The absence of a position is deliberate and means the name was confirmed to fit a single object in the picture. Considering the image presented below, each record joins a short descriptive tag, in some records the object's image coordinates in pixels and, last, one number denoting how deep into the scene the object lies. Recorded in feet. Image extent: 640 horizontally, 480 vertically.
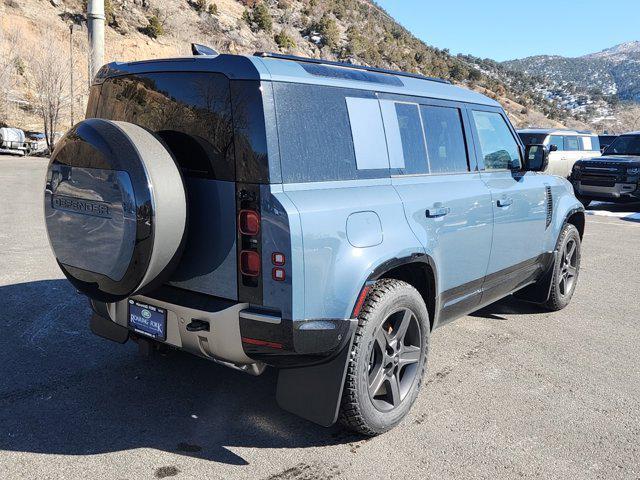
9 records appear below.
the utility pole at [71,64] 92.68
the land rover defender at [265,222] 8.78
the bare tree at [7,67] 94.94
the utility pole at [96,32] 84.77
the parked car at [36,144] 82.79
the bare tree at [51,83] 87.81
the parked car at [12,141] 75.15
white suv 51.31
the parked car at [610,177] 43.32
